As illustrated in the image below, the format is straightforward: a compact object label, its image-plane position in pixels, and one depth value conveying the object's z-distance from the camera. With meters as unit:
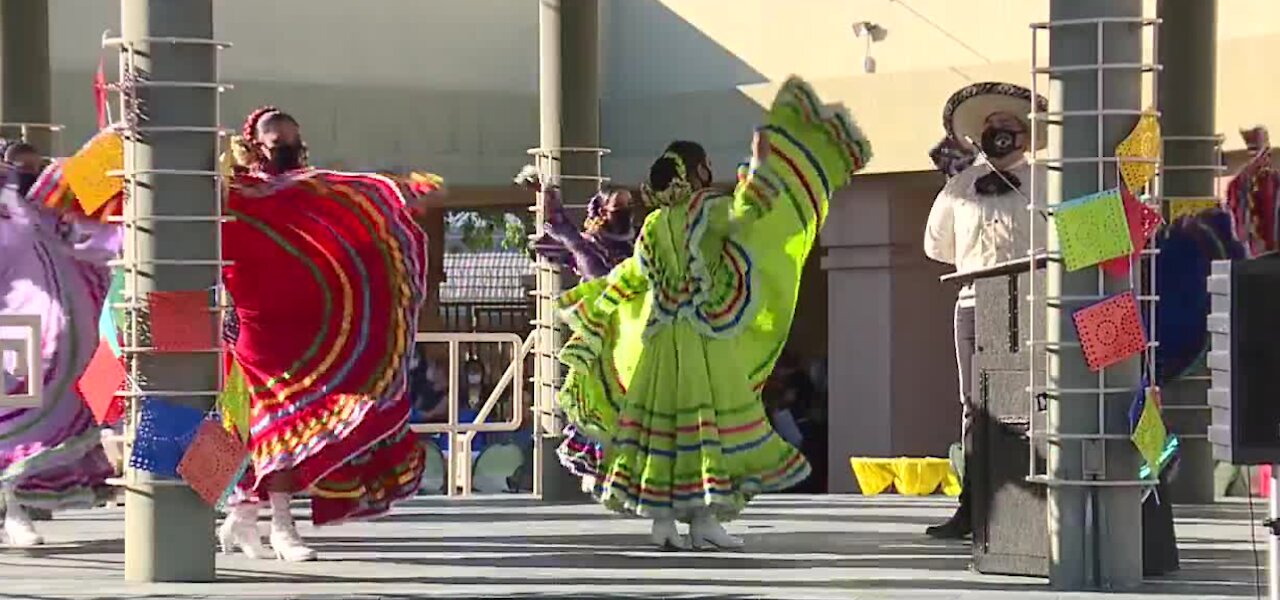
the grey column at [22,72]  13.87
